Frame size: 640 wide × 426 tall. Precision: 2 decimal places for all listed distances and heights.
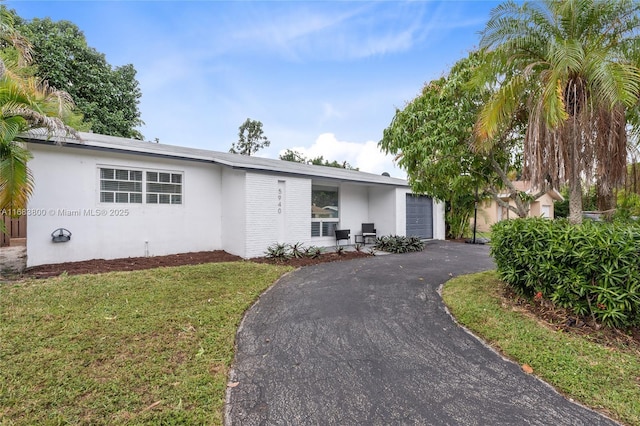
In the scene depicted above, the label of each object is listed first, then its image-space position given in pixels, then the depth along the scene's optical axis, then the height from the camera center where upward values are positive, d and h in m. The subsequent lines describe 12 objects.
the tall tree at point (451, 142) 6.34 +1.69
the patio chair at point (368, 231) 13.93 -0.81
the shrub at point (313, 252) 9.76 -1.27
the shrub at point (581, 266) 3.82 -0.79
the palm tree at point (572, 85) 4.45 +2.12
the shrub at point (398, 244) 11.73 -1.27
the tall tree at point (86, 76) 16.50 +8.92
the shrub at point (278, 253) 9.39 -1.25
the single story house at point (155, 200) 7.54 +0.51
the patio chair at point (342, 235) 12.83 -0.90
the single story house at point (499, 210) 18.39 +0.29
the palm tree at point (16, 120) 5.51 +2.00
